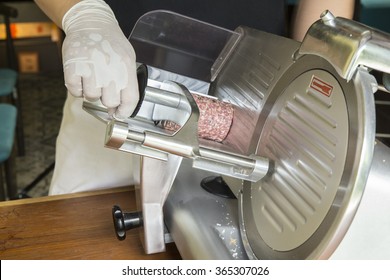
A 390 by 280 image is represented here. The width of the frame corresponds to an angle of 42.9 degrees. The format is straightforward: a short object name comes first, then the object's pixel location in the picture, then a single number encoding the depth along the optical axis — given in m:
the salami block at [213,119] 0.94
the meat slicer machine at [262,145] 0.63
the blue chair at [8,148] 2.06
